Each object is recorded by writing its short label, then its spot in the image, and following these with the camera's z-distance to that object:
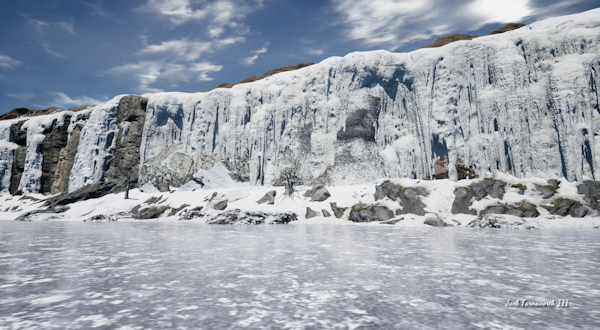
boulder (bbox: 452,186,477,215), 19.84
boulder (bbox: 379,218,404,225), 19.84
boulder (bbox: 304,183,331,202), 25.00
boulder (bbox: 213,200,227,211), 25.95
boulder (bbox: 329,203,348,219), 22.44
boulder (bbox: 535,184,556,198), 19.19
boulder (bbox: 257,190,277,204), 25.80
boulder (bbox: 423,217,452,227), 18.55
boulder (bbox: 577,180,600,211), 17.94
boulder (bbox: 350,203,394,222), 20.81
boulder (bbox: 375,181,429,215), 20.62
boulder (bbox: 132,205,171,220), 27.58
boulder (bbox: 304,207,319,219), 23.00
